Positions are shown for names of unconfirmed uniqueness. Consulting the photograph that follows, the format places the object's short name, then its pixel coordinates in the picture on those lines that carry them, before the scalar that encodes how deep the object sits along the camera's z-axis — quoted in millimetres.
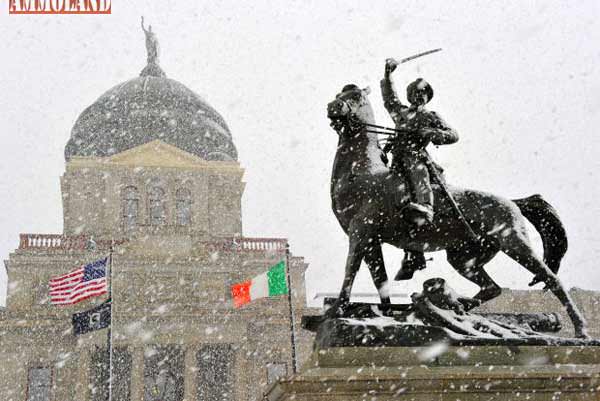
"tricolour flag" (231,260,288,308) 22391
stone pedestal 5473
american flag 22906
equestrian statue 6586
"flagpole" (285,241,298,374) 17936
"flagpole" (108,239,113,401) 20594
